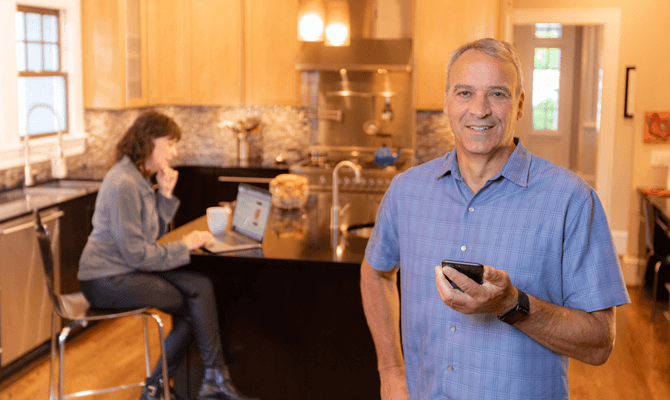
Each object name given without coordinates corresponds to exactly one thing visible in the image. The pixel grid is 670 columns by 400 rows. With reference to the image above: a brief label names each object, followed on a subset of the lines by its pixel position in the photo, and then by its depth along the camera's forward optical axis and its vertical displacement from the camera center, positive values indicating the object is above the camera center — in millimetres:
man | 1480 -292
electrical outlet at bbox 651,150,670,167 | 6102 -264
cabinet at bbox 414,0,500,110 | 6004 +819
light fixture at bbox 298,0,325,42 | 6203 +916
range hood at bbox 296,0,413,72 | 6125 +695
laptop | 3330 -497
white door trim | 6852 +687
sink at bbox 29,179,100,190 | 4895 -455
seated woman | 3342 -720
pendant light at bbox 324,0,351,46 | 6227 +884
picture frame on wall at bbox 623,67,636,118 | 6707 +308
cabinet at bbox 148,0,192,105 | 6412 +645
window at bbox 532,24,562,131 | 10758 +642
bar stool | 3096 -885
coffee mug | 3549 -492
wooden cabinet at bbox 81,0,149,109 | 5688 +565
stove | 5961 -426
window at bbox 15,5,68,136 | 5164 +369
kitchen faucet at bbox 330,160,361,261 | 3598 -465
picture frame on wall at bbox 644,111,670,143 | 6137 -6
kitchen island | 3260 -947
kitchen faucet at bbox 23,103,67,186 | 5180 -308
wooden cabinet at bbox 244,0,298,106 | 6430 +650
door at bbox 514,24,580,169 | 10641 +566
